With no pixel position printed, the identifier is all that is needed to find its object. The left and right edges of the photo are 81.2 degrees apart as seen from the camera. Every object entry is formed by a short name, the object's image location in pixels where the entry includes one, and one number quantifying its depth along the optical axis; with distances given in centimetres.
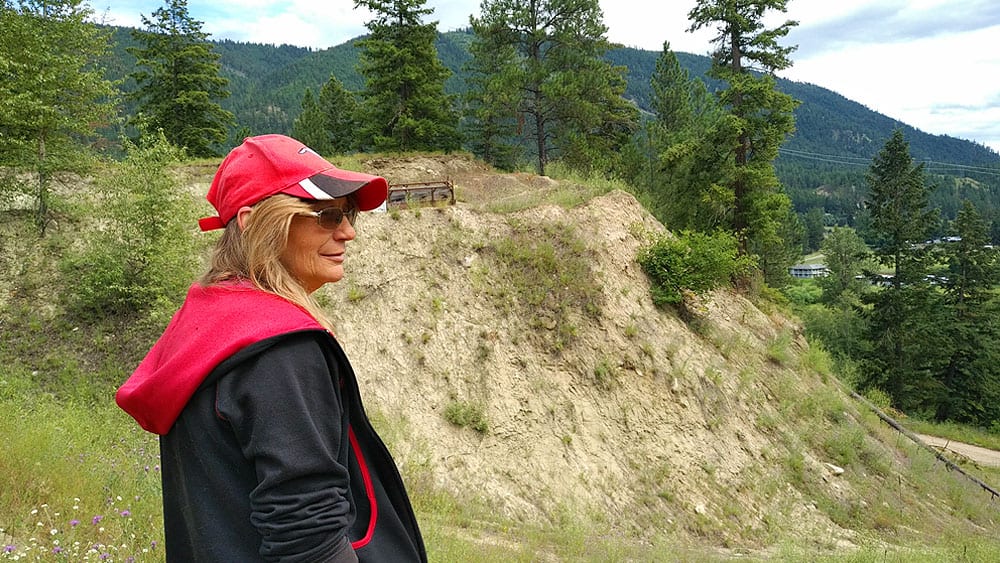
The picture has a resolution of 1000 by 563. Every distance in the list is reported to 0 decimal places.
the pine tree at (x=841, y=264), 6619
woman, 150
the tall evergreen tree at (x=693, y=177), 2083
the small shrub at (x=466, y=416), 1188
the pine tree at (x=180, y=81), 2712
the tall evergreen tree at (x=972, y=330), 3703
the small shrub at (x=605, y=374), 1337
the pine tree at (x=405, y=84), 2328
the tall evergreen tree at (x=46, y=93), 1201
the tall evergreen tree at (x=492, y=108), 2278
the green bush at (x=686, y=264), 1530
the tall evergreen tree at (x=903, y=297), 3519
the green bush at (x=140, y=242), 1127
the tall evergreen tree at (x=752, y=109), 1975
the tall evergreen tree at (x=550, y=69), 2303
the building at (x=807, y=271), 13500
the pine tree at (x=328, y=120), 3897
